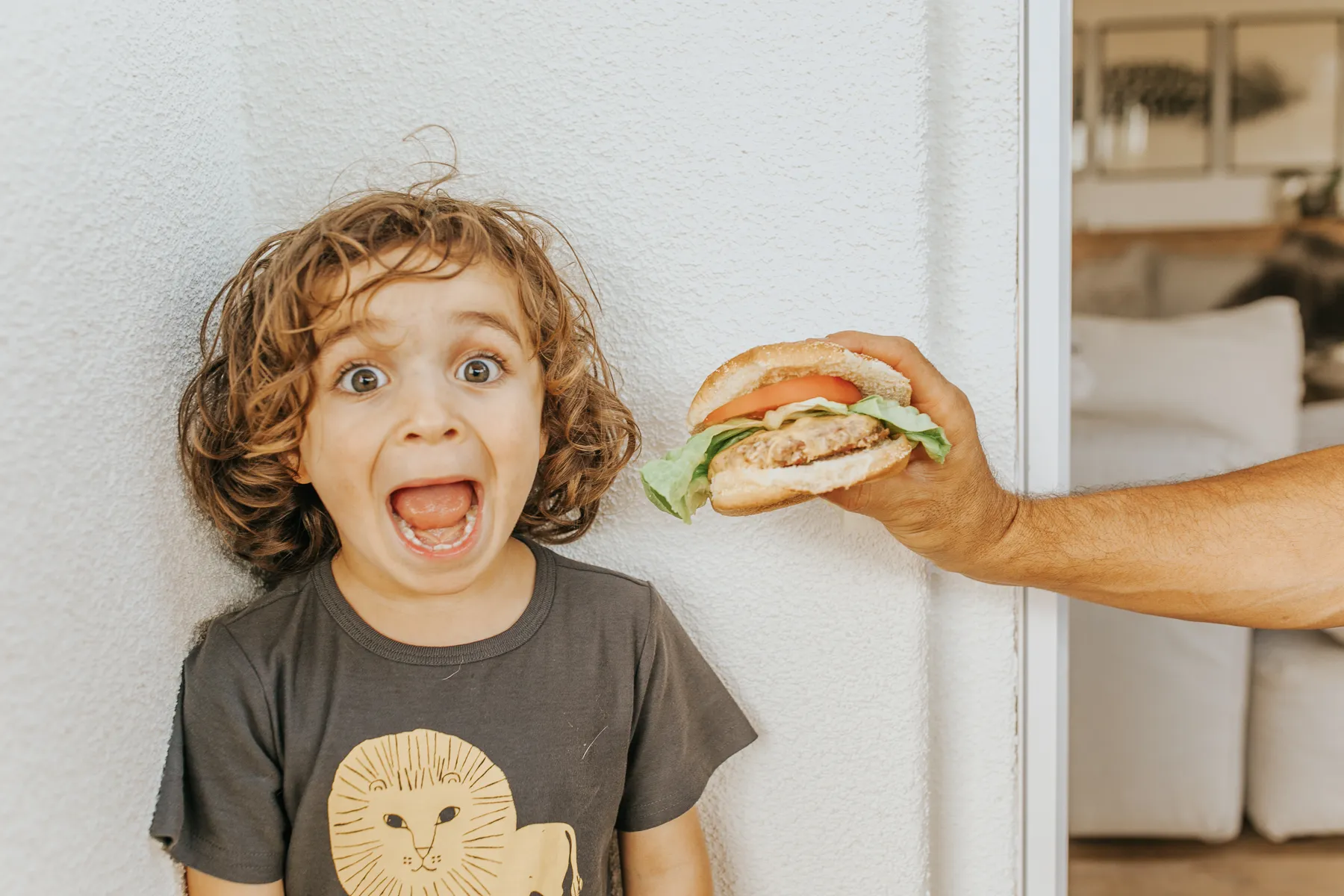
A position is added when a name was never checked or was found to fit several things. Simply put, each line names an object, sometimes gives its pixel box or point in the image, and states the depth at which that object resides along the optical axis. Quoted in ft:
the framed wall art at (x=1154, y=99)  11.13
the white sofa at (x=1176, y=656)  6.62
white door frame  3.13
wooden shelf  10.65
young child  2.48
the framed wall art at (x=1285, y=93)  11.25
